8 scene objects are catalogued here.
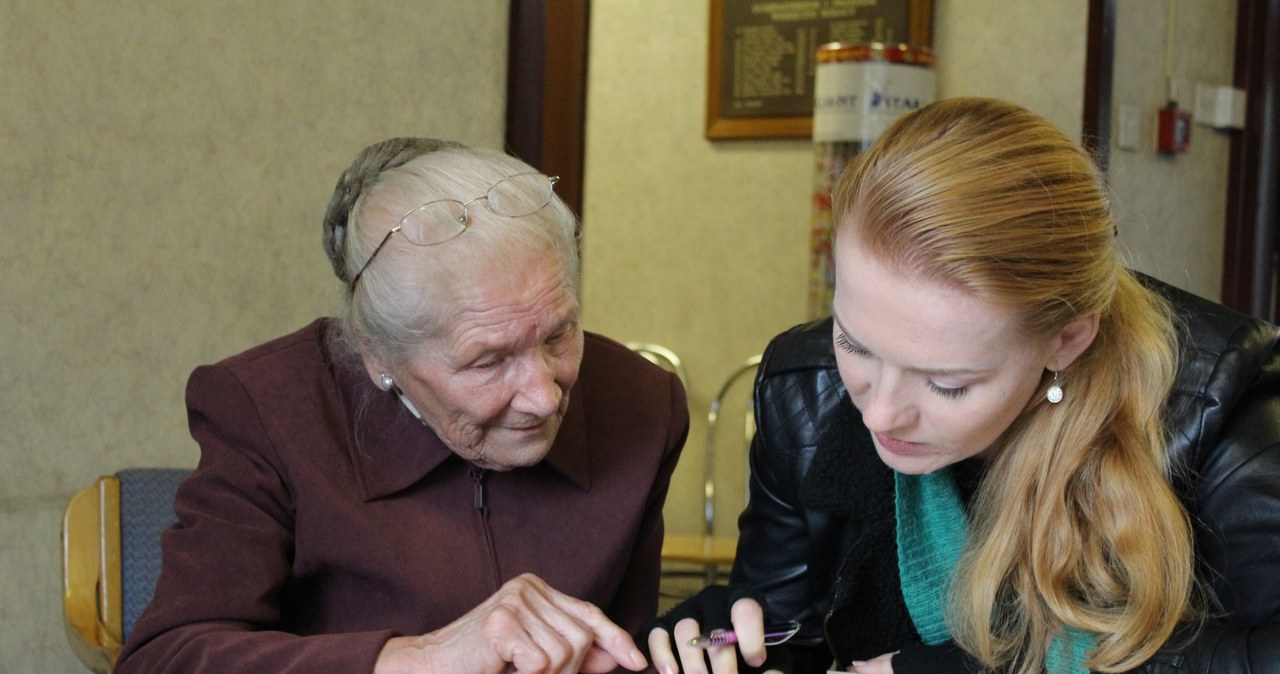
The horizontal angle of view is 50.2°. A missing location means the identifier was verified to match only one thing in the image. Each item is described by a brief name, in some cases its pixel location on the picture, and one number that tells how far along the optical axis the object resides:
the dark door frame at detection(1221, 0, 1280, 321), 5.32
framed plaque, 4.74
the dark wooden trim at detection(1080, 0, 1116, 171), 4.37
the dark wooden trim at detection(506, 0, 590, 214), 3.28
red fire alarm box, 4.80
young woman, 1.62
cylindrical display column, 4.23
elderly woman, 1.76
